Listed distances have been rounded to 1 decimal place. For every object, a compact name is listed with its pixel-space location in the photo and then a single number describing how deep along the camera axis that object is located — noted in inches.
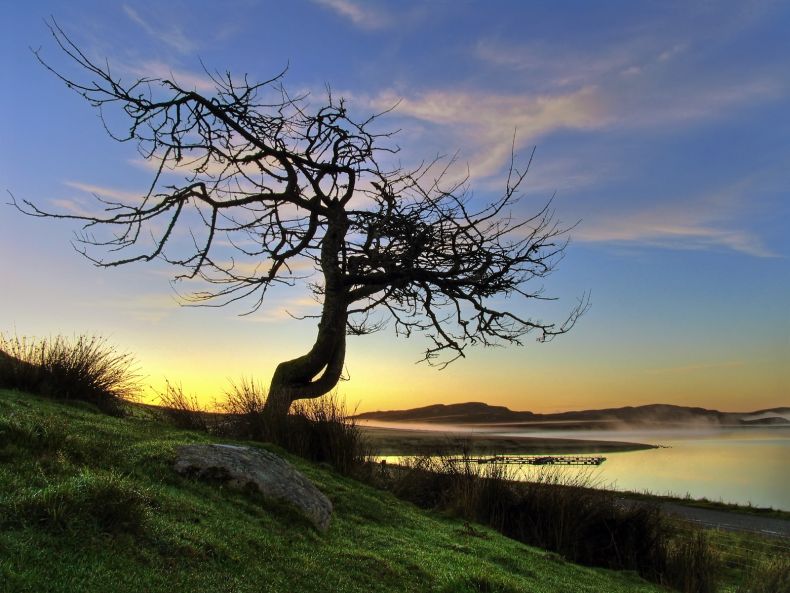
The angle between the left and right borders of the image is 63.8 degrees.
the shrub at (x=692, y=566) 424.8
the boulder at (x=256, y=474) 239.1
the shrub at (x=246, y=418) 433.7
